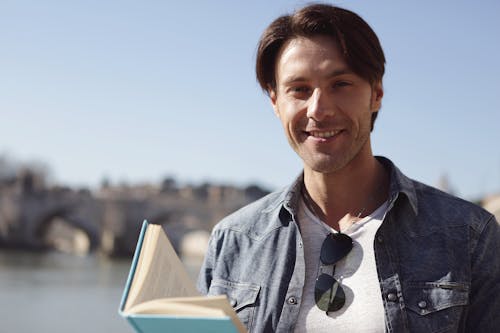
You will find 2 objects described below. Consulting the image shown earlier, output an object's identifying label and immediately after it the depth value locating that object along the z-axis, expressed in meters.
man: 1.70
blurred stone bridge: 34.51
